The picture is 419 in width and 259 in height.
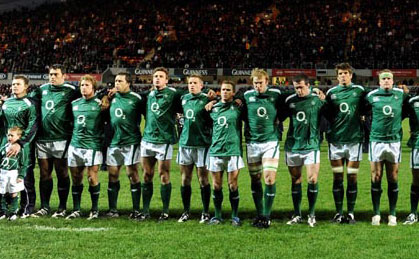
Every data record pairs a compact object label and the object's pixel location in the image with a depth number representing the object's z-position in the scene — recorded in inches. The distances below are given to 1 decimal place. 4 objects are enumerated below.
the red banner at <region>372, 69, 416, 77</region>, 1353.3
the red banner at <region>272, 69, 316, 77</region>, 1398.9
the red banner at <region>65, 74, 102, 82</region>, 1461.0
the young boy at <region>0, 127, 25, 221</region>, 305.6
